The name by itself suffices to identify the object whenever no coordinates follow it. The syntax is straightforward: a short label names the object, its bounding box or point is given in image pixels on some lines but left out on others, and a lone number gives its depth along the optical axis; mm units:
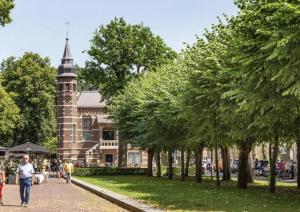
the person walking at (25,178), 19594
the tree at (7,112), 60938
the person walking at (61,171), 49869
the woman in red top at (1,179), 19816
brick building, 77500
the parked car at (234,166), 63019
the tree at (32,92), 78688
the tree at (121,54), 56688
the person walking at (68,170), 40125
